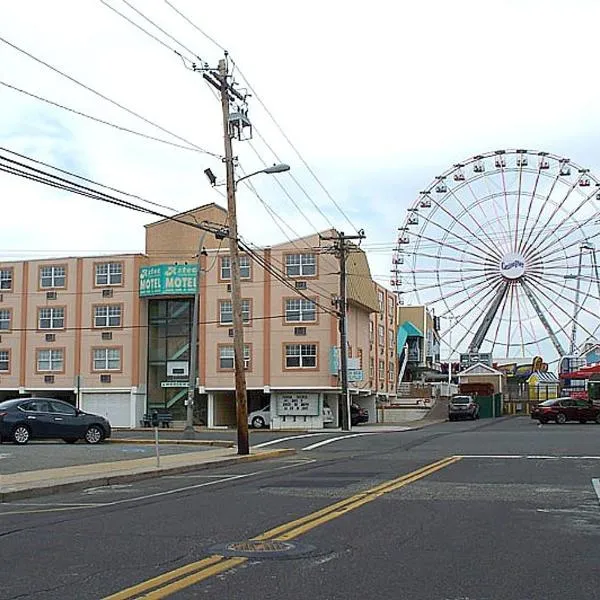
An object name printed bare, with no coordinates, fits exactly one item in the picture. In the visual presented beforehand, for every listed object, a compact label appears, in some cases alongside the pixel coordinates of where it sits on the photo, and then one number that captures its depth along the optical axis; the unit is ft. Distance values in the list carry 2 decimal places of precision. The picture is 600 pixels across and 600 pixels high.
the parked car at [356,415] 180.45
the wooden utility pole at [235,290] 87.25
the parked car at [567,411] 177.99
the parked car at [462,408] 211.00
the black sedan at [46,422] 97.35
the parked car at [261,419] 179.52
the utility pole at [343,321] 155.74
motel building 176.96
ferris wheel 209.65
